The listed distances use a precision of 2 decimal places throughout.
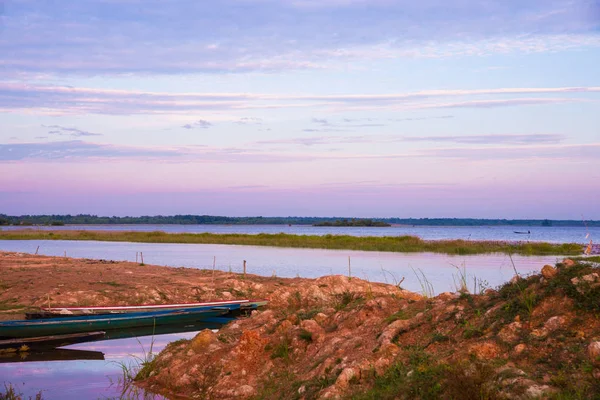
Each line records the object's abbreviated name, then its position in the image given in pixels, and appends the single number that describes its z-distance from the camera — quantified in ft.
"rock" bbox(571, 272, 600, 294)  25.55
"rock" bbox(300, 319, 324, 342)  33.88
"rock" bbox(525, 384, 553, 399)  21.17
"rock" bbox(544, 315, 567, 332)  24.98
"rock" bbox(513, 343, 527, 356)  24.31
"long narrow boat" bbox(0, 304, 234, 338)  52.90
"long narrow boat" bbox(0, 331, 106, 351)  50.85
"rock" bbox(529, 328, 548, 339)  24.79
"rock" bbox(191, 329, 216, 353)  37.65
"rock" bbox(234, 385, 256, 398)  31.55
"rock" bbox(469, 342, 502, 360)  24.82
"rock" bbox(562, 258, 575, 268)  27.79
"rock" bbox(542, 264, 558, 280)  27.78
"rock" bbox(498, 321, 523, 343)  25.39
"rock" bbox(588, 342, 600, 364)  21.97
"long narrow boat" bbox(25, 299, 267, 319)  58.89
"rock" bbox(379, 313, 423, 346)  29.17
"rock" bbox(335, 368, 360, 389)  26.61
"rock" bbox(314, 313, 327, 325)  36.88
